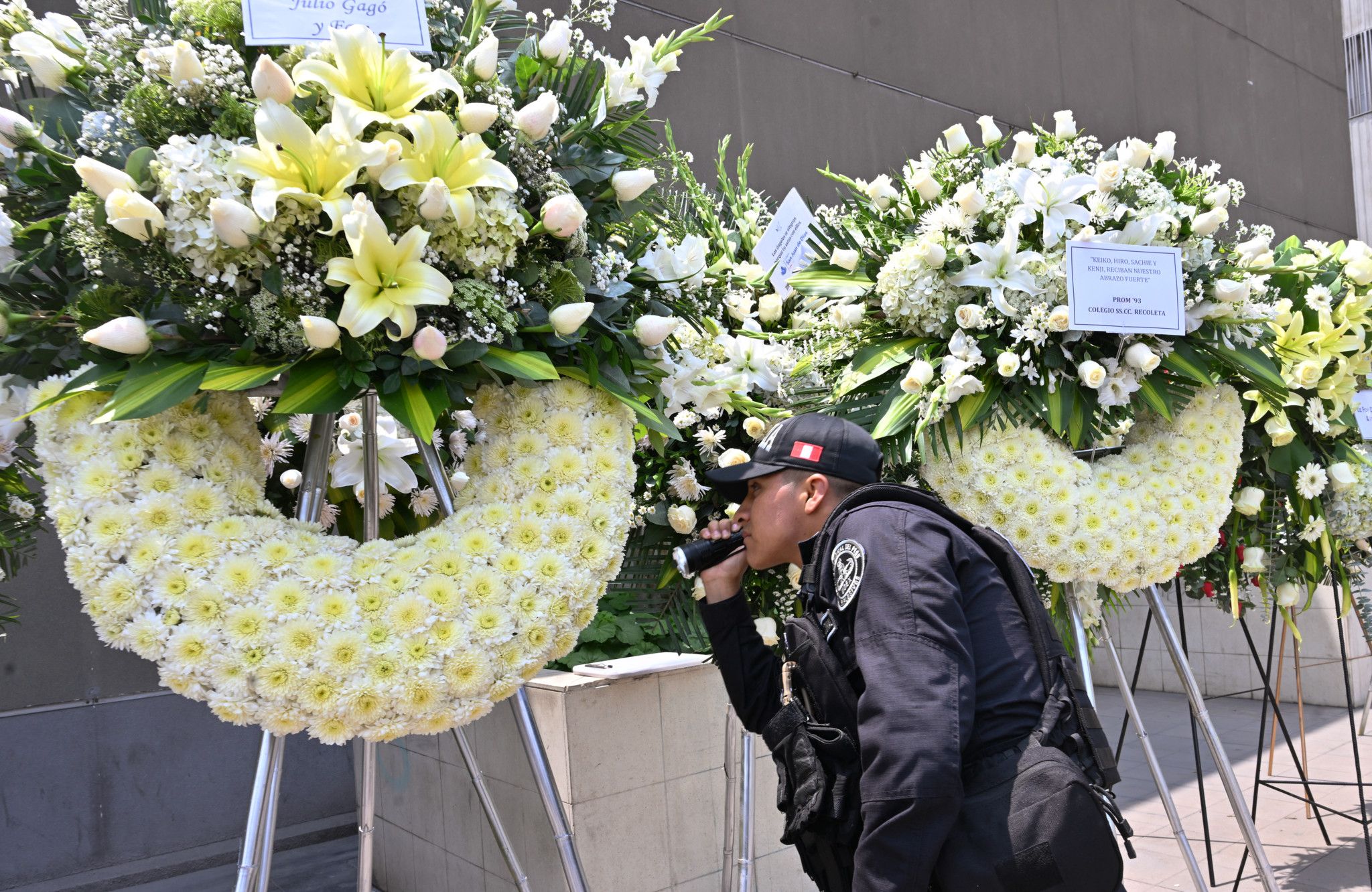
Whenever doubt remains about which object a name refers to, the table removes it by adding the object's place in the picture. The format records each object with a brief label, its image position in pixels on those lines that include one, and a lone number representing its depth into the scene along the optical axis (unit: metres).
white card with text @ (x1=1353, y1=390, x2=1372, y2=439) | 2.94
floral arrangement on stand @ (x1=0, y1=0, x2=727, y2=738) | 1.20
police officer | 1.26
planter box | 2.58
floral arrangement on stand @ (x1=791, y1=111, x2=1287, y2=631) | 2.05
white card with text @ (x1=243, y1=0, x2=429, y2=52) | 1.26
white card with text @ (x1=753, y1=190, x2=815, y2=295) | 2.50
